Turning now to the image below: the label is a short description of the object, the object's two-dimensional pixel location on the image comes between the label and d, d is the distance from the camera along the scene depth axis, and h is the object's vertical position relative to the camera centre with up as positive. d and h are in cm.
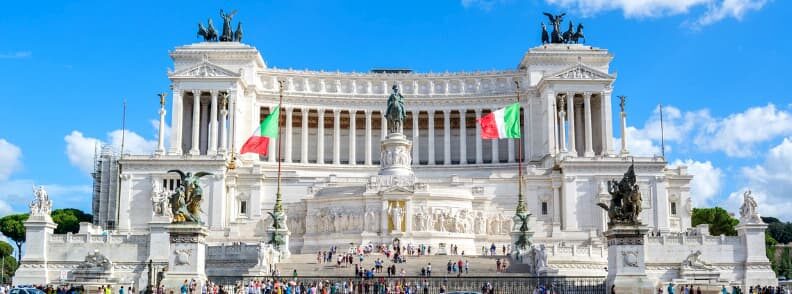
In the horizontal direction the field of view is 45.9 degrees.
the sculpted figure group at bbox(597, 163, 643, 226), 4272 +332
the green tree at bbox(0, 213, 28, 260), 11119 +573
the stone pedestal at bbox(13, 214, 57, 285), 6481 +186
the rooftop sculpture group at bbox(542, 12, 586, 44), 10881 +2760
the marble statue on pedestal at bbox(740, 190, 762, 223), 6619 +441
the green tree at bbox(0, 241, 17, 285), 10584 +172
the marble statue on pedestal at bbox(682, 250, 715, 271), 6247 +73
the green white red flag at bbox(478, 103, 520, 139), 7181 +1139
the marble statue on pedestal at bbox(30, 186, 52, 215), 6631 +510
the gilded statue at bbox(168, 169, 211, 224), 4319 +347
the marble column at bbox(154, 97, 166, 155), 9430 +1424
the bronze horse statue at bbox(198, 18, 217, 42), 10731 +2762
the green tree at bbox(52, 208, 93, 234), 10838 +645
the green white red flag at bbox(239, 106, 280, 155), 7019 +1059
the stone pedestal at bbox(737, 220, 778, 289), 6481 +137
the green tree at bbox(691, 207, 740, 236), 10569 +624
